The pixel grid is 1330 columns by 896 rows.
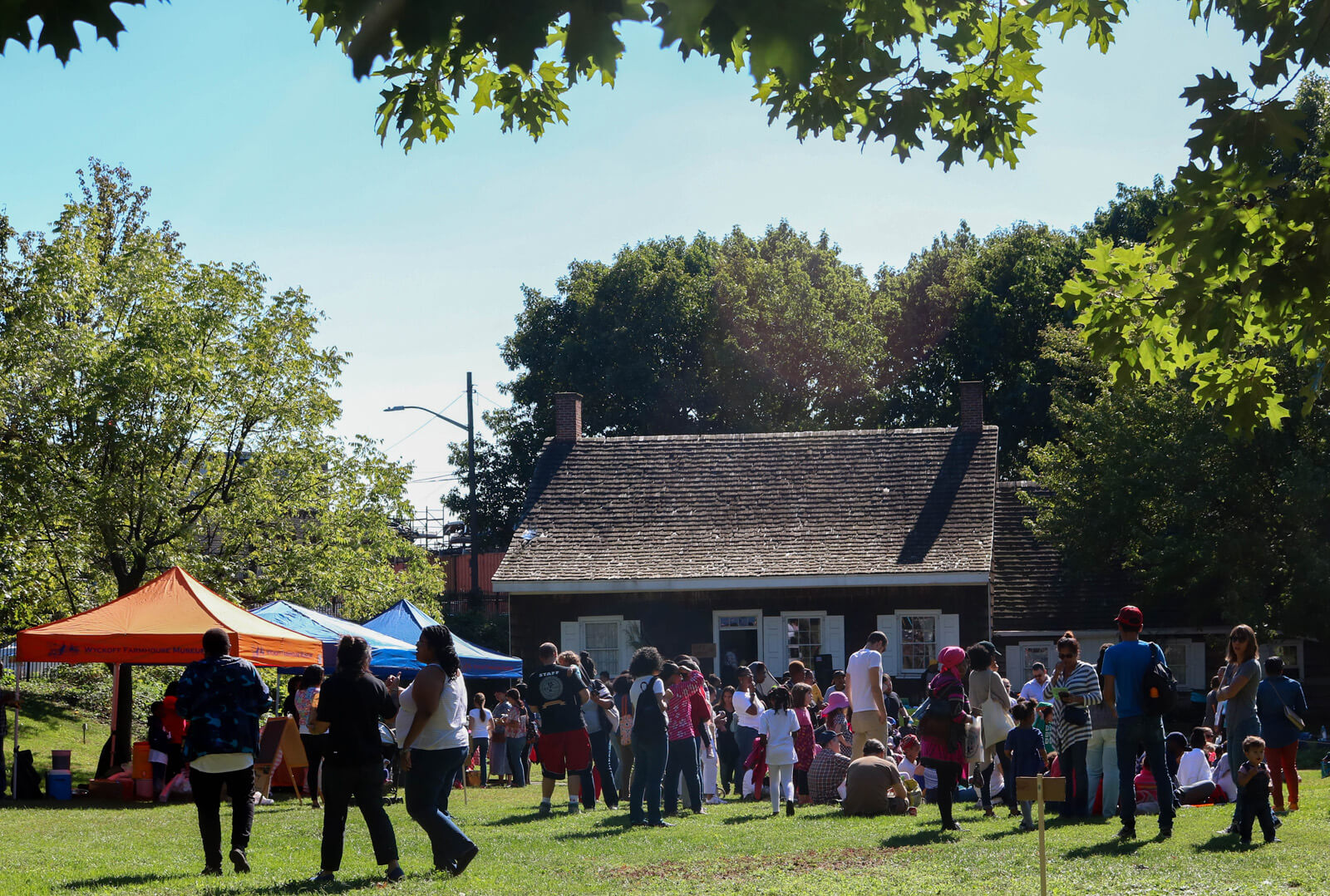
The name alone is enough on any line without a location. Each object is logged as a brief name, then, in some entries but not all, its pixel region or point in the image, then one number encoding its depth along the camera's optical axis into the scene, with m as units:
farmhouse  28.12
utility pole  41.56
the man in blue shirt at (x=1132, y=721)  10.64
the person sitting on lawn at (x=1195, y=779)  13.73
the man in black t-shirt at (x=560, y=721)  14.18
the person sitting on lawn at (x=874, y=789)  13.30
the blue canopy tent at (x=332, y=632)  20.31
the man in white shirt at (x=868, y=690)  14.46
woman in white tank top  9.51
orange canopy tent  16.30
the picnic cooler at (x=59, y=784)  17.12
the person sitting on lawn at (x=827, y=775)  15.20
